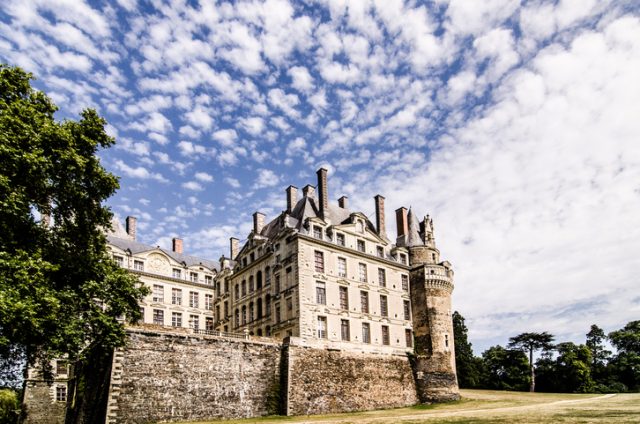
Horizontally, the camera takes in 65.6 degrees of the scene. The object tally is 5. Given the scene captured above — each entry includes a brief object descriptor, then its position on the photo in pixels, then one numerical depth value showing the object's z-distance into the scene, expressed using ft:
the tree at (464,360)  175.57
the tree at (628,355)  175.47
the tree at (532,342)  185.26
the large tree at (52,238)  54.13
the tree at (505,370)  182.50
